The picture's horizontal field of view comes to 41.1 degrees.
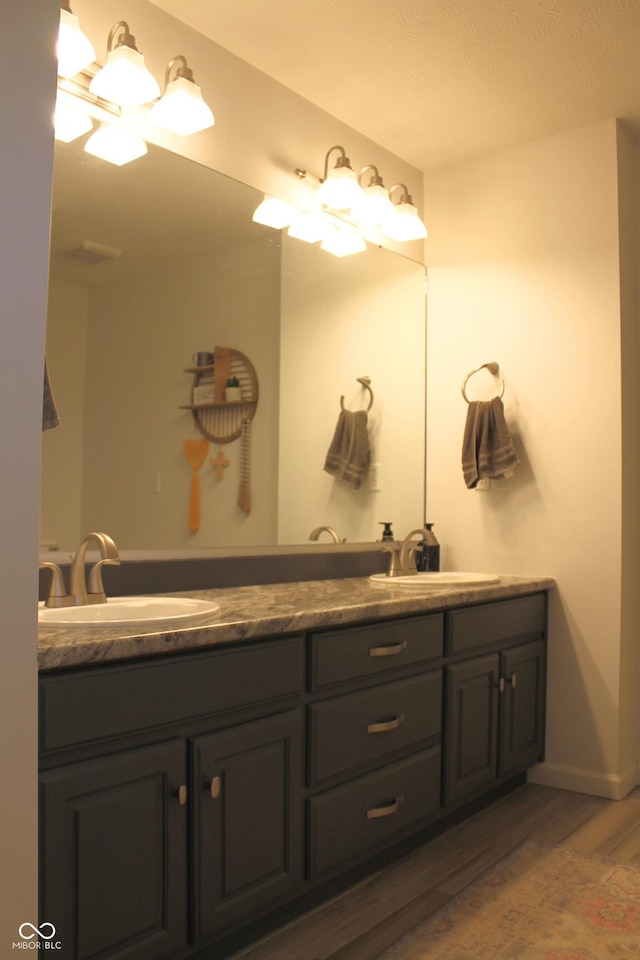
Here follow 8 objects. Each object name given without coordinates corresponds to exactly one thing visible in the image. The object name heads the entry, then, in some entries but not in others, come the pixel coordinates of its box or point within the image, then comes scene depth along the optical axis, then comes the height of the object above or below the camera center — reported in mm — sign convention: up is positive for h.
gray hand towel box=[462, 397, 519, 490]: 3027 +265
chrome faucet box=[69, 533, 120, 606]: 1901 -123
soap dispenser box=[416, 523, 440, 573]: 3196 -135
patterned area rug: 1854 -933
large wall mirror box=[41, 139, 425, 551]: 2123 +485
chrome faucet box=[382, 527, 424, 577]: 2898 -136
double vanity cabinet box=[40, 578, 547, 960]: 1421 -515
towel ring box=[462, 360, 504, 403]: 3160 +562
